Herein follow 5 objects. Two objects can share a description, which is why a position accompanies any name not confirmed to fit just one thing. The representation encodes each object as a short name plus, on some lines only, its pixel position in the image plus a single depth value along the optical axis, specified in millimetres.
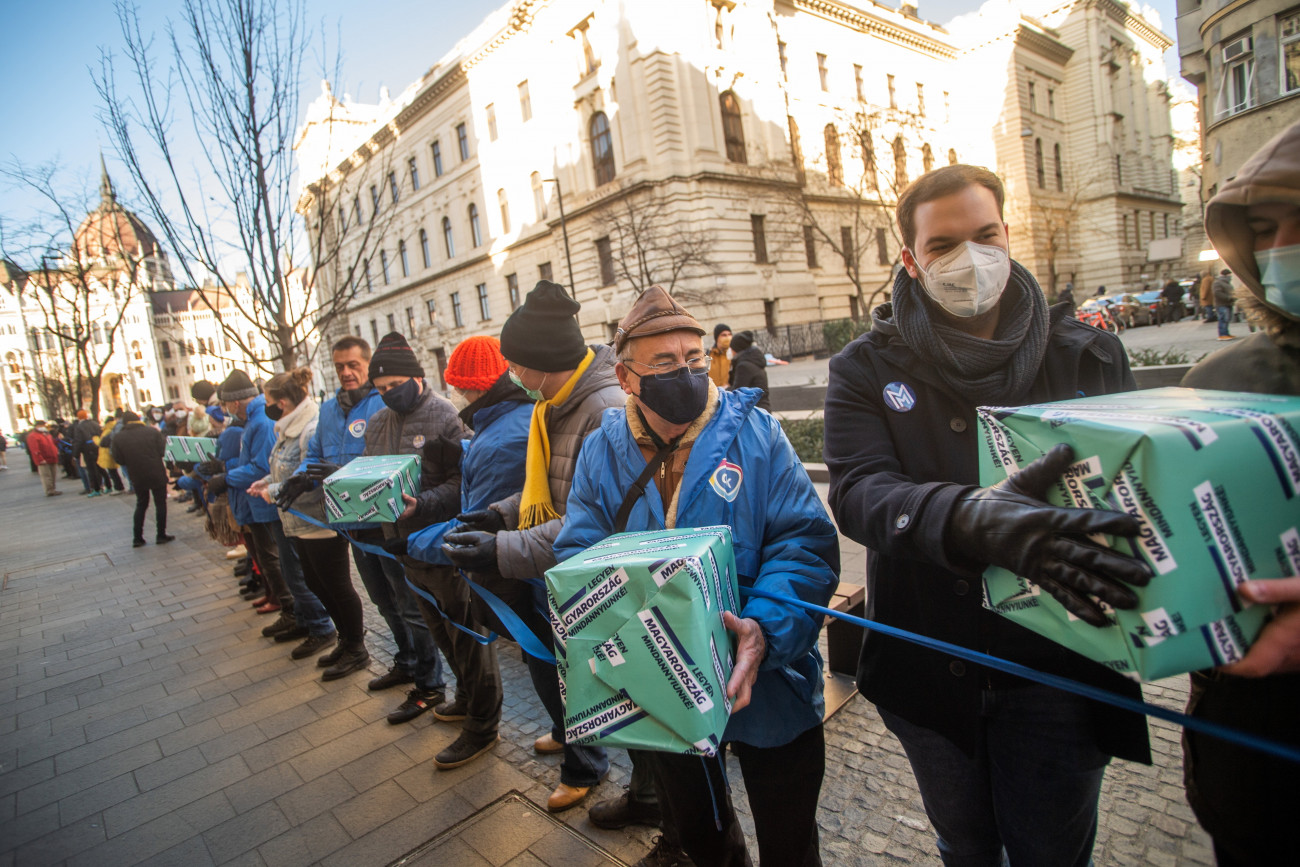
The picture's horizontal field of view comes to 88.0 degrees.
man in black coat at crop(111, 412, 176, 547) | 10883
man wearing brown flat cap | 1926
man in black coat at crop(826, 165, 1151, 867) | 1536
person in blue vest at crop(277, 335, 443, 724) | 4145
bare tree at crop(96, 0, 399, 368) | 8156
